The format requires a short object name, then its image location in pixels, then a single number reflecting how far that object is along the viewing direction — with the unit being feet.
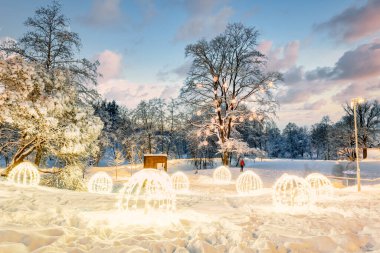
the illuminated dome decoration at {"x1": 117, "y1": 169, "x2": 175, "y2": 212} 22.89
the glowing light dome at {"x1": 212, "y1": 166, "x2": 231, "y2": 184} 75.25
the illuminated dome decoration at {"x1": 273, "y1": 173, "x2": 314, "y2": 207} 30.82
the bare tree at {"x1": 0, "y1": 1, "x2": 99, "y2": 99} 55.27
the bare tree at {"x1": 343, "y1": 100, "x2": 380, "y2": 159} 149.18
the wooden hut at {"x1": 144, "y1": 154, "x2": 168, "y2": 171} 70.44
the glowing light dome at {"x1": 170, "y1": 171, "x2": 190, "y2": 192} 55.24
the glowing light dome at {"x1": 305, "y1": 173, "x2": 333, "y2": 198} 42.10
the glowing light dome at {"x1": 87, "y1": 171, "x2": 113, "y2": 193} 51.96
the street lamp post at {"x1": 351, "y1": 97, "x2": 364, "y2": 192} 47.86
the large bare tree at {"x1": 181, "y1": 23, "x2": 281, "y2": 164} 88.12
